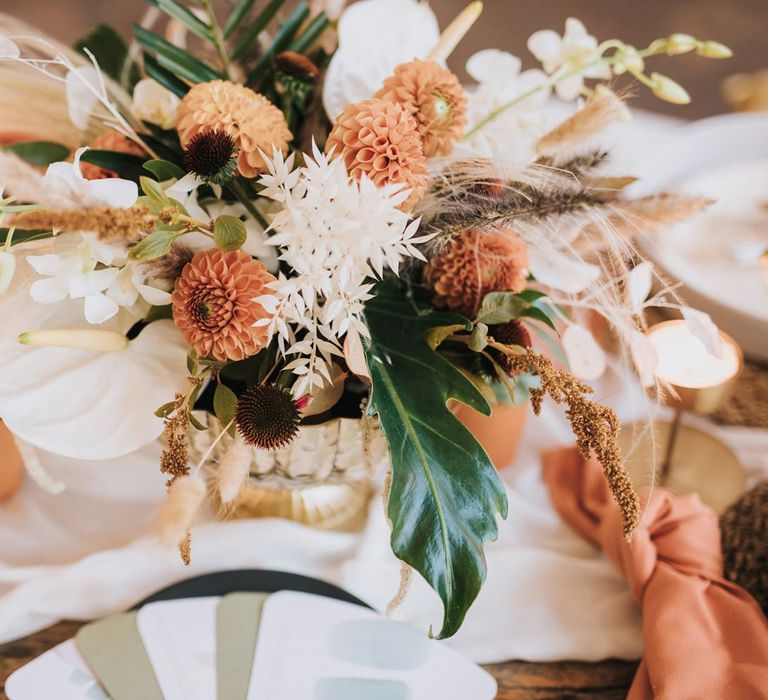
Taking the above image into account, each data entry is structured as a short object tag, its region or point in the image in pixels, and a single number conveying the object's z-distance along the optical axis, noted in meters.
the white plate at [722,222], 0.61
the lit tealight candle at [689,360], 0.49
